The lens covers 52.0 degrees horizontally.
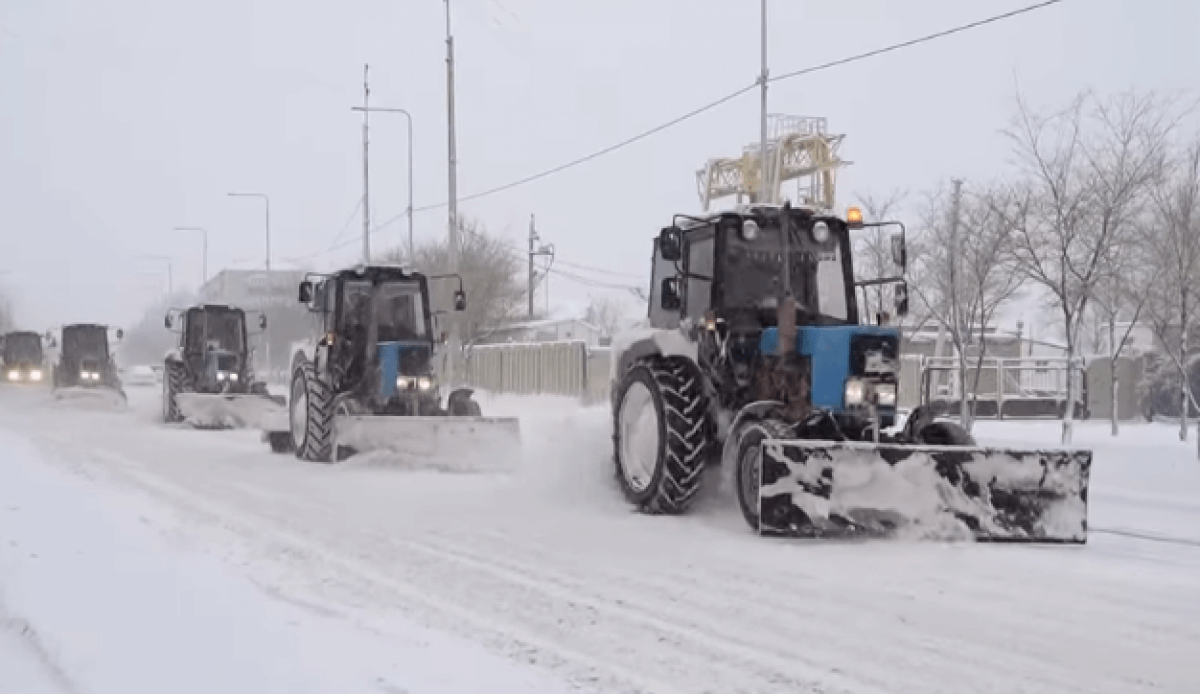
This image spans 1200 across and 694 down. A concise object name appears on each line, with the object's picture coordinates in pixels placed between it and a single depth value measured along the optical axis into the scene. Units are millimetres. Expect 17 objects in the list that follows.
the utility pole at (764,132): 19297
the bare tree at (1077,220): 16766
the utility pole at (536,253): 50188
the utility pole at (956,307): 18750
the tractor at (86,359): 28797
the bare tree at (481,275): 40438
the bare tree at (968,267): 18953
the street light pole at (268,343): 54444
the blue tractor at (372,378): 13383
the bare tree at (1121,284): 18844
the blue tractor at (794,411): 7871
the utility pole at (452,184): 25031
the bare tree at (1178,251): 16812
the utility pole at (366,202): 33156
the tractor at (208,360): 23219
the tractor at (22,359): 32812
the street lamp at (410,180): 31470
